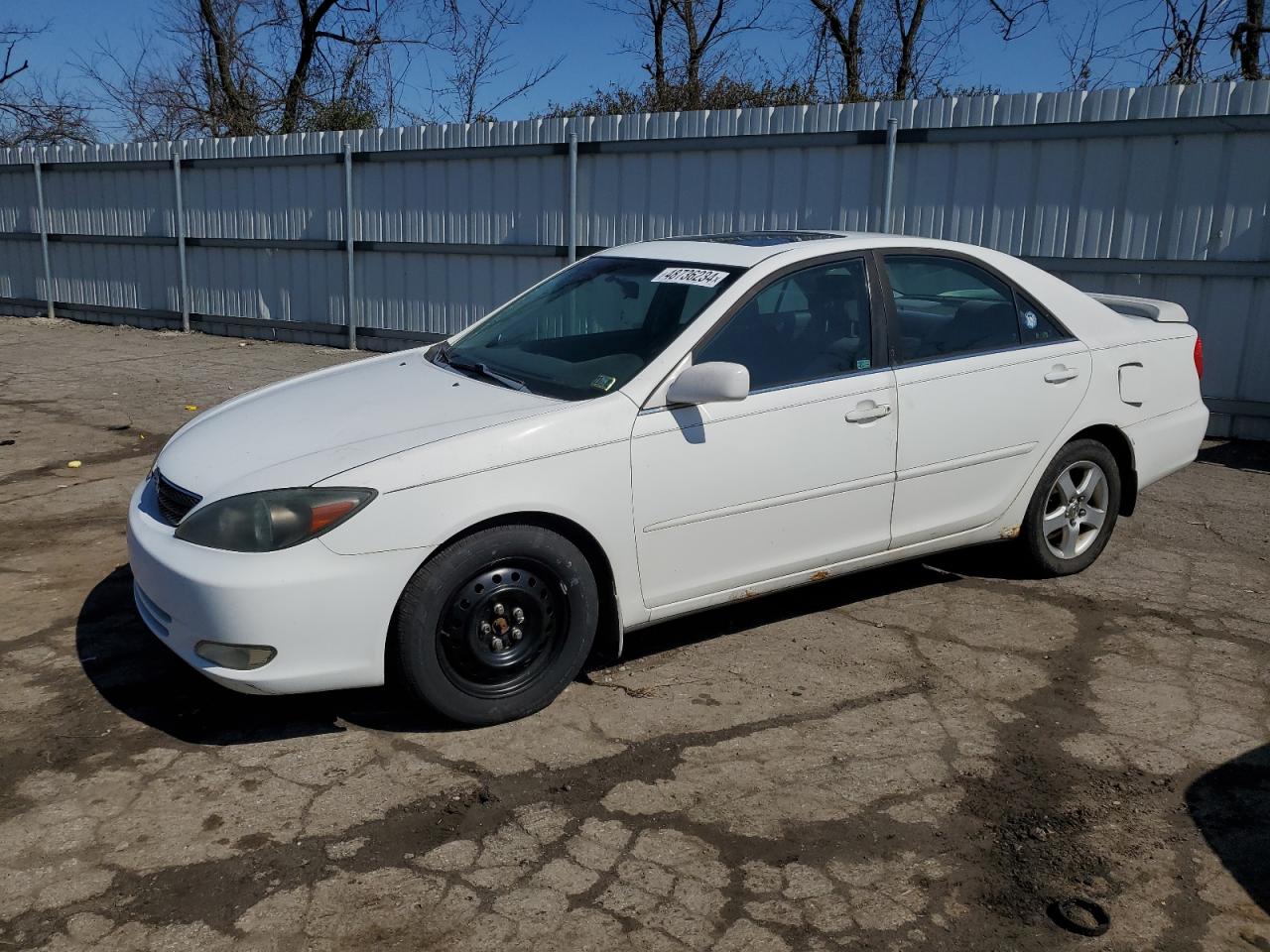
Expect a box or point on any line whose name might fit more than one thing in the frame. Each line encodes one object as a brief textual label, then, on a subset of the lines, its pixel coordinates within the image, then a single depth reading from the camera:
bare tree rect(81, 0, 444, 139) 23.72
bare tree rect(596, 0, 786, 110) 19.75
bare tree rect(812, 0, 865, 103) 21.61
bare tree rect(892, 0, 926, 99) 21.11
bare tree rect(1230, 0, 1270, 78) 15.08
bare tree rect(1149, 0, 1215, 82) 15.48
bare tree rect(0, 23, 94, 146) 23.84
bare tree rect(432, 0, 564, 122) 23.55
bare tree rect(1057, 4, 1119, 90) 17.09
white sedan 3.49
